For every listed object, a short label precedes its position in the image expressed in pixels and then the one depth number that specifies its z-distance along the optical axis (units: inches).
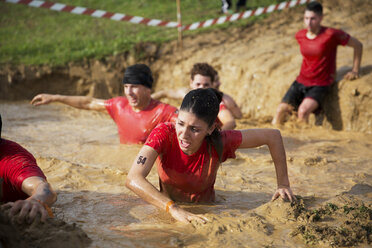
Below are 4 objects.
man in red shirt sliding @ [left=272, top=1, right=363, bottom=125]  320.8
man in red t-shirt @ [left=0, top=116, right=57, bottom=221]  123.6
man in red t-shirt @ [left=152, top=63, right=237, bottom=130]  248.9
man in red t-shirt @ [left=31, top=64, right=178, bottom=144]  242.4
